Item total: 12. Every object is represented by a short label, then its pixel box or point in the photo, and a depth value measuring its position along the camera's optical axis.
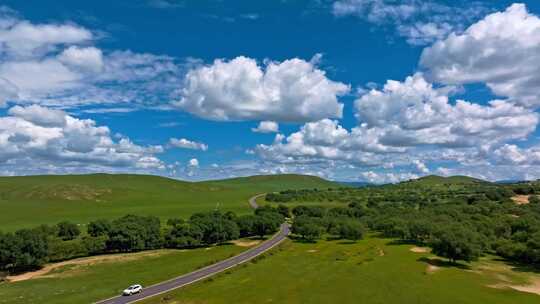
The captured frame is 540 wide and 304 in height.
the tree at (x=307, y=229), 170.38
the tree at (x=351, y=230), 168.38
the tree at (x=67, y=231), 173.25
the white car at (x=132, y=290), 87.69
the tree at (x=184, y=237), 159.15
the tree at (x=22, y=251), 122.06
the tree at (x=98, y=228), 168.88
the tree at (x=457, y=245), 117.38
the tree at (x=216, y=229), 167.38
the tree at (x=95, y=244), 145.10
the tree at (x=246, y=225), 180.75
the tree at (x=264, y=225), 180.25
